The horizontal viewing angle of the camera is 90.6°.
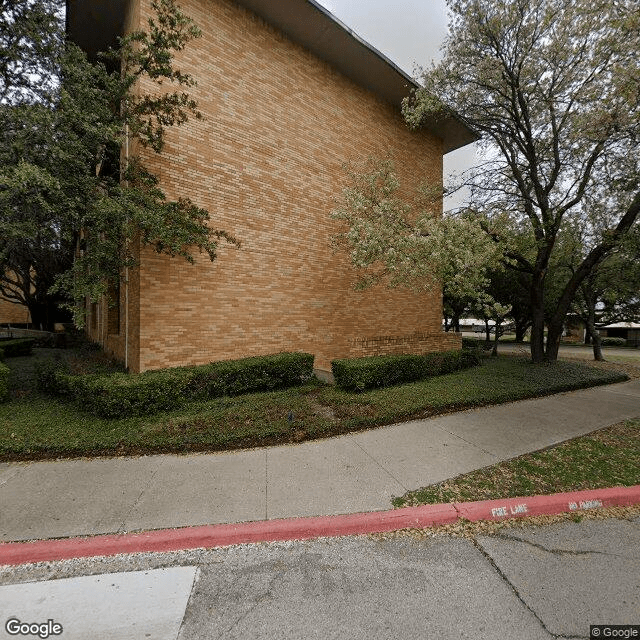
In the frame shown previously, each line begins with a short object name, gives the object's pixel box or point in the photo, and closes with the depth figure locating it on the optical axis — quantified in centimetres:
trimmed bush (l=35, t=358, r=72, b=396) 649
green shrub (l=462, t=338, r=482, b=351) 2081
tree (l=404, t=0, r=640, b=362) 816
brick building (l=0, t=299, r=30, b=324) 3145
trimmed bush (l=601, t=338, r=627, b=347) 3294
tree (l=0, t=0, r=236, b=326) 543
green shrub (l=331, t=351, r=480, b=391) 747
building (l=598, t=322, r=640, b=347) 3364
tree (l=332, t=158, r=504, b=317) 781
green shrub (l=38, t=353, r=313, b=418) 558
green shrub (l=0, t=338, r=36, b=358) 1311
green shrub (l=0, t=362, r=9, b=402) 637
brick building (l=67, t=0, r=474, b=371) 755
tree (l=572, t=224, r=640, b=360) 1593
